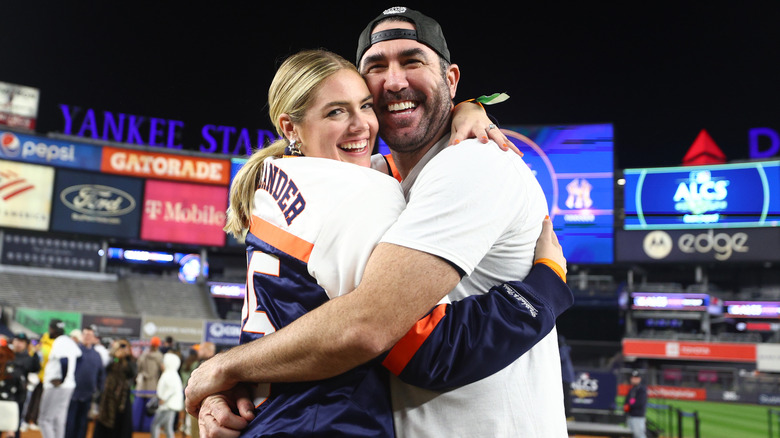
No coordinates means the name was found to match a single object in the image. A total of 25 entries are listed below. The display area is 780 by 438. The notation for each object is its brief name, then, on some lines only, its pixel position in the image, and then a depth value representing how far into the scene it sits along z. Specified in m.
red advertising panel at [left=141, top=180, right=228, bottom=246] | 38.59
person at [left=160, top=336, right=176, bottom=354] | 12.32
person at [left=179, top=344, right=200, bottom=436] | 12.28
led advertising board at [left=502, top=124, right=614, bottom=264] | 32.38
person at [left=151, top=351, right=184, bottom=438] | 11.21
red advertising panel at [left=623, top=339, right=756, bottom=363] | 34.53
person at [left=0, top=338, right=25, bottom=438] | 9.88
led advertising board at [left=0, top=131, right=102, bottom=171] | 35.75
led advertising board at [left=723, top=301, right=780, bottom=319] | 41.12
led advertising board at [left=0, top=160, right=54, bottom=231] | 35.28
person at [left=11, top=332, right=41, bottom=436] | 10.33
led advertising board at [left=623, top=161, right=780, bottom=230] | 35.38
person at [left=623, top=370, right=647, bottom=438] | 13.86
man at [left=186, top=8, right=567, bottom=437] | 1.66
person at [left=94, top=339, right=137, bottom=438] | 10.51
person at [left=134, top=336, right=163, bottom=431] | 12.63
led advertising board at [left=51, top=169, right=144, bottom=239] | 36.41
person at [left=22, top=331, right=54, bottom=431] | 12.20
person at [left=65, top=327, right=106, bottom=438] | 10.84
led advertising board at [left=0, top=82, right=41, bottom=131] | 40.12
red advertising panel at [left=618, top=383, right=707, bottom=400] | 26.38
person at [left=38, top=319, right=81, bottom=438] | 10.44
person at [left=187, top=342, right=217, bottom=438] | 11.02
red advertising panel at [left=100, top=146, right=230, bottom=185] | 38.12
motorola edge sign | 36.50
